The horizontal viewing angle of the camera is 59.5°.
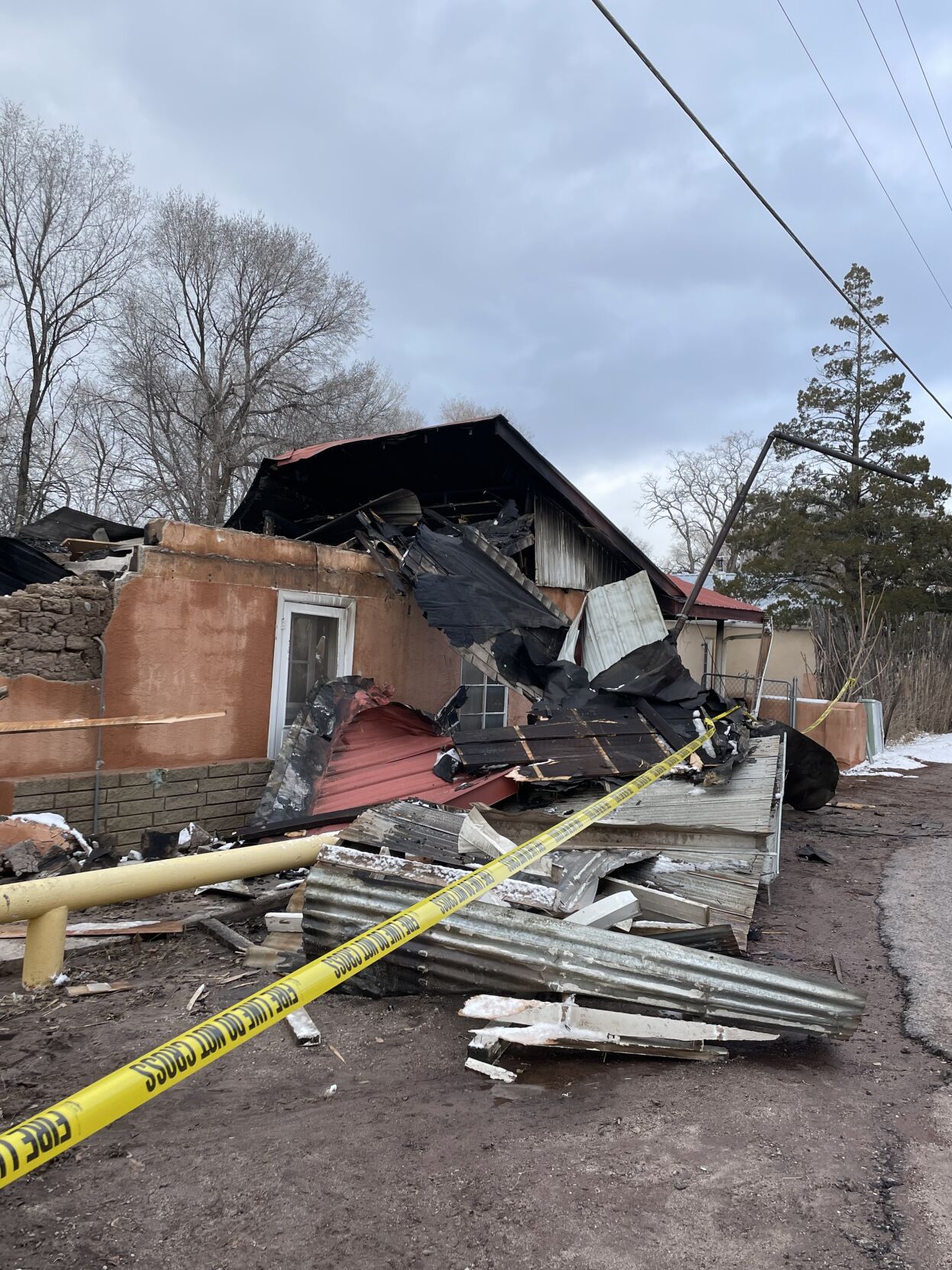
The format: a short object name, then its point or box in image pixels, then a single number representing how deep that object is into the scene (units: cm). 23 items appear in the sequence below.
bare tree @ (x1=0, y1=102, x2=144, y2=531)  2280
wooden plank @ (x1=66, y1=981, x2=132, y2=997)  400
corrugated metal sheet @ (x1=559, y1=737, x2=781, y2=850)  558
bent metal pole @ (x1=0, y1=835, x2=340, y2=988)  279
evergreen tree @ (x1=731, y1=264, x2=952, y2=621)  2439
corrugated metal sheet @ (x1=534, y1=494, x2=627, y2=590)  1028
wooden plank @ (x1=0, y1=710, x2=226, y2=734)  574
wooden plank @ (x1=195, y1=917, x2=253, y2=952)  461
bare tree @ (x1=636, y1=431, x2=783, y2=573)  4759
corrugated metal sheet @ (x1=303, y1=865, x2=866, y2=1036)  345
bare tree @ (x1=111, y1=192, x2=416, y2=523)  2625
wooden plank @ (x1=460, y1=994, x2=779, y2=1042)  329
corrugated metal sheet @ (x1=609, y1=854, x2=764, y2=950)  457
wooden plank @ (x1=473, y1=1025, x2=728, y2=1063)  321
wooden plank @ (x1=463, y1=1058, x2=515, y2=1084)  317
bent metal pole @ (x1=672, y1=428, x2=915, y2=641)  1050
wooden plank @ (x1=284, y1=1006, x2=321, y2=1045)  344
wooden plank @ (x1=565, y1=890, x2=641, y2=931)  398
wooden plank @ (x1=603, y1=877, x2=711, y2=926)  441
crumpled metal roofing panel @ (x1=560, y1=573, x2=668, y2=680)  947
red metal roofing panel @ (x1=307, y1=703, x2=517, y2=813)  669
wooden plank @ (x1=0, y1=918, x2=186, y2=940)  475
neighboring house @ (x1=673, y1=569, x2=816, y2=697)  1959
